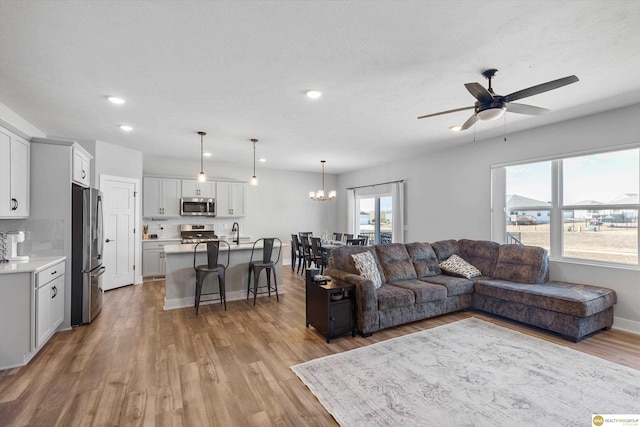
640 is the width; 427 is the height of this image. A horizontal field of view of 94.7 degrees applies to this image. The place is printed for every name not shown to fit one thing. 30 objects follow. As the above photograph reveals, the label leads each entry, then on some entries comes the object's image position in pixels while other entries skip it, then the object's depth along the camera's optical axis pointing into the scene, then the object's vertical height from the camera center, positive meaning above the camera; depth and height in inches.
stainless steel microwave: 264.2 +7.4
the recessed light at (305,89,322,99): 122.4 +51.3
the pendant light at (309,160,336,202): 284.6 +19.3
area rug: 81.4 -55.1
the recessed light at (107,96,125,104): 127.8 +50.7
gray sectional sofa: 132.9 -37.1
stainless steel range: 267.9 -17.2
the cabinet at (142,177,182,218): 250.8 +15.0
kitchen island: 174.4 -37.2
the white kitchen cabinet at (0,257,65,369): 104.8 -35.9
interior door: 210.7 -11.7
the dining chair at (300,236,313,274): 256.1 -30.8
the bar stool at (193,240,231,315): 165.0 -31.1
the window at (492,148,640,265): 144.8 +5.7
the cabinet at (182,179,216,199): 265.8 +23.6
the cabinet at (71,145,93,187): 141.9 +24.6
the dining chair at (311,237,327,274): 240.7 -32.8
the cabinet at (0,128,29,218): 113.5 +15.7
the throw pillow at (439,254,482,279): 176.4 -32.1
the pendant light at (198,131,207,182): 184.4 +50.7
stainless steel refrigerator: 141.6 -20.0
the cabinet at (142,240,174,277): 241.6 -37.2
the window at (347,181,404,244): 272.7 +3.7
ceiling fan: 90.9 +39.8
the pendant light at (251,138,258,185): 199.8 +50.4
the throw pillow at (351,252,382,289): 148.8 -26.9
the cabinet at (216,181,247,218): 281.0 +15.0
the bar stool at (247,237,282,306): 182.7 -32.0
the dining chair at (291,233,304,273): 280.4 -36.5
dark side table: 128.7 -42.3
